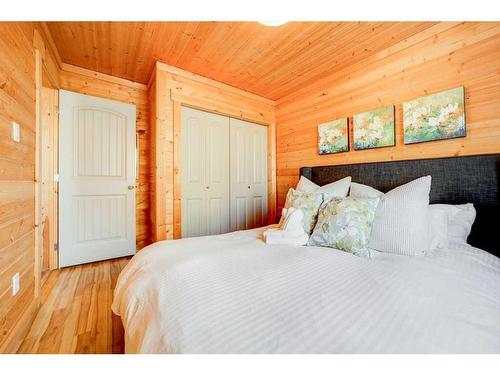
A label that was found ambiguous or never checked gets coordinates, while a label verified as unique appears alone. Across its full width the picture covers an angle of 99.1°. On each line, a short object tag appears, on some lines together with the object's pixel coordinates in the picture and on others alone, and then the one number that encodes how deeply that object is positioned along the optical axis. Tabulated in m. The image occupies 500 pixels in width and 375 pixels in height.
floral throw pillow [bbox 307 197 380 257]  1.27
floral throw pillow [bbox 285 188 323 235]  1.54
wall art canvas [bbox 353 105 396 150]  2.04
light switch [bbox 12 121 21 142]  1.29
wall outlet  1.29
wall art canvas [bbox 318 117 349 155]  2.39
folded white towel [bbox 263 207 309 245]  1.44
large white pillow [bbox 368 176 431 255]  1.22
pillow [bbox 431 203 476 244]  1.37
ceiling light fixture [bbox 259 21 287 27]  1.30
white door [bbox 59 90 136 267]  2.45
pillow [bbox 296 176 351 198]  1.74
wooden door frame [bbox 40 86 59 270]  2.34
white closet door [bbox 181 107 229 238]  2.69
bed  0.54
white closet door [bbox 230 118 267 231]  3.10
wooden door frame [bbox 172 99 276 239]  2.48
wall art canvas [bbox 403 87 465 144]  1.64
